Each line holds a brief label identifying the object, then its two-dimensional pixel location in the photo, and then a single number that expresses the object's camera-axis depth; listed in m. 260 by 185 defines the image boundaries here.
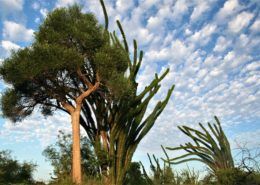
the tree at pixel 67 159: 9.35
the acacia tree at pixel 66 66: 8.49
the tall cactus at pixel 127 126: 8.67
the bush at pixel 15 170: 9.76
